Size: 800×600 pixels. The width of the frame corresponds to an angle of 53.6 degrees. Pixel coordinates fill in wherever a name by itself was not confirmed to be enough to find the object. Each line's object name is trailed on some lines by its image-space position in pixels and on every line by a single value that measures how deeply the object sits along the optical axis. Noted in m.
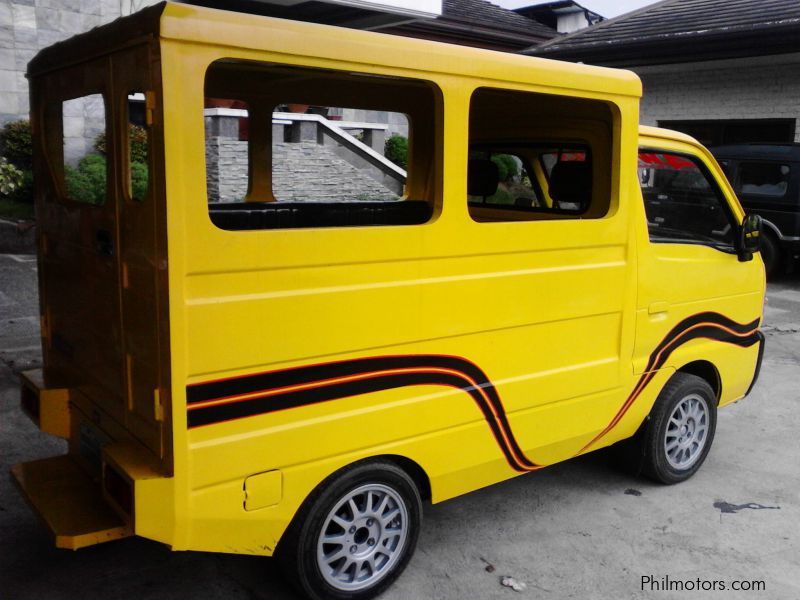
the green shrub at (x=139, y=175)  3.80
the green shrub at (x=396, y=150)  14.84
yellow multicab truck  2.73
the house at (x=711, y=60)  12.40
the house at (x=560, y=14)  27.55
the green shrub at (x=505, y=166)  4.90
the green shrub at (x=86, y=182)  4.15
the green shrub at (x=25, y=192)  11.02
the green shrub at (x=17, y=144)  11.34
